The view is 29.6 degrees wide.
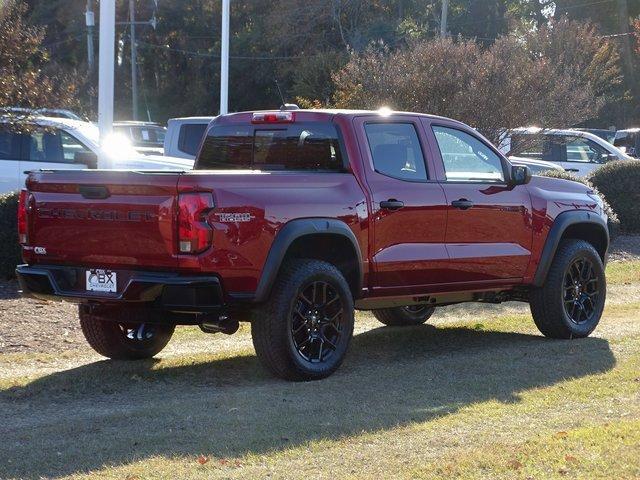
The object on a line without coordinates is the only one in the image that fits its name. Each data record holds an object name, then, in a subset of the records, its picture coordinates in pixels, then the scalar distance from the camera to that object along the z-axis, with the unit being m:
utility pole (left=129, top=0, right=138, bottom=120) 48.09
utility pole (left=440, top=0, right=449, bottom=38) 34.84
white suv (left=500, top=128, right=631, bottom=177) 21.39
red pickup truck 7.58
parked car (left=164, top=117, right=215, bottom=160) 19.58
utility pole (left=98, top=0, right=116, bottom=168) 13.06
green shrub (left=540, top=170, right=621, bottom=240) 16.22
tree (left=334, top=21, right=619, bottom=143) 18.62
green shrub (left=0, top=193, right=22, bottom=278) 12.35
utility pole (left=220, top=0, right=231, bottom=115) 23.41
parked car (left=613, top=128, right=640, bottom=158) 31.88
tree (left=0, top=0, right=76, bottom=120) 12.41
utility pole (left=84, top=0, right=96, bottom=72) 34.09
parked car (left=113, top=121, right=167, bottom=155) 30.22
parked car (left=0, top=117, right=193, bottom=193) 16.12
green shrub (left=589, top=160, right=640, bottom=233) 18.88
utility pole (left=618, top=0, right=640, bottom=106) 53.19
